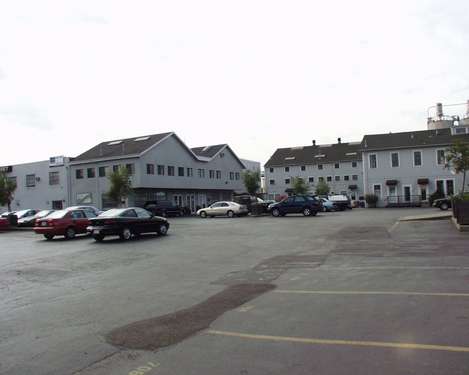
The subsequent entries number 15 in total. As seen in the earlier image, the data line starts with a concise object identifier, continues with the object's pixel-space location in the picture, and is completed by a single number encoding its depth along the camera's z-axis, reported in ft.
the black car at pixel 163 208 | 141.90
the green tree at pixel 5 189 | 127.13
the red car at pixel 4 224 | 105.70
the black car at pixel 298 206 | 111.65
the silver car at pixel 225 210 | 125.39
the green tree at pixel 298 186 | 202.49
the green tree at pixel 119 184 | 145.07
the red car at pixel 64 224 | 72.95
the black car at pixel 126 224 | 64.49
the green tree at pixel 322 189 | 224.12
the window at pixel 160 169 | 167.71
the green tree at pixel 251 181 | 191.11
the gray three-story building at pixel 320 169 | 241.55
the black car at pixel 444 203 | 116.73
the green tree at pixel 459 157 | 84.84
